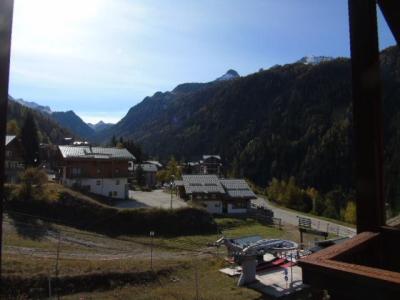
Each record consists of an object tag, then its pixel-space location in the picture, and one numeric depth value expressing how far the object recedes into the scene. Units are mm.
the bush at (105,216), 36281
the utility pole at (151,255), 23539
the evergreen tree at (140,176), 78000
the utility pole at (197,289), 18534
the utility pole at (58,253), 20356
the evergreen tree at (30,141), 63781
